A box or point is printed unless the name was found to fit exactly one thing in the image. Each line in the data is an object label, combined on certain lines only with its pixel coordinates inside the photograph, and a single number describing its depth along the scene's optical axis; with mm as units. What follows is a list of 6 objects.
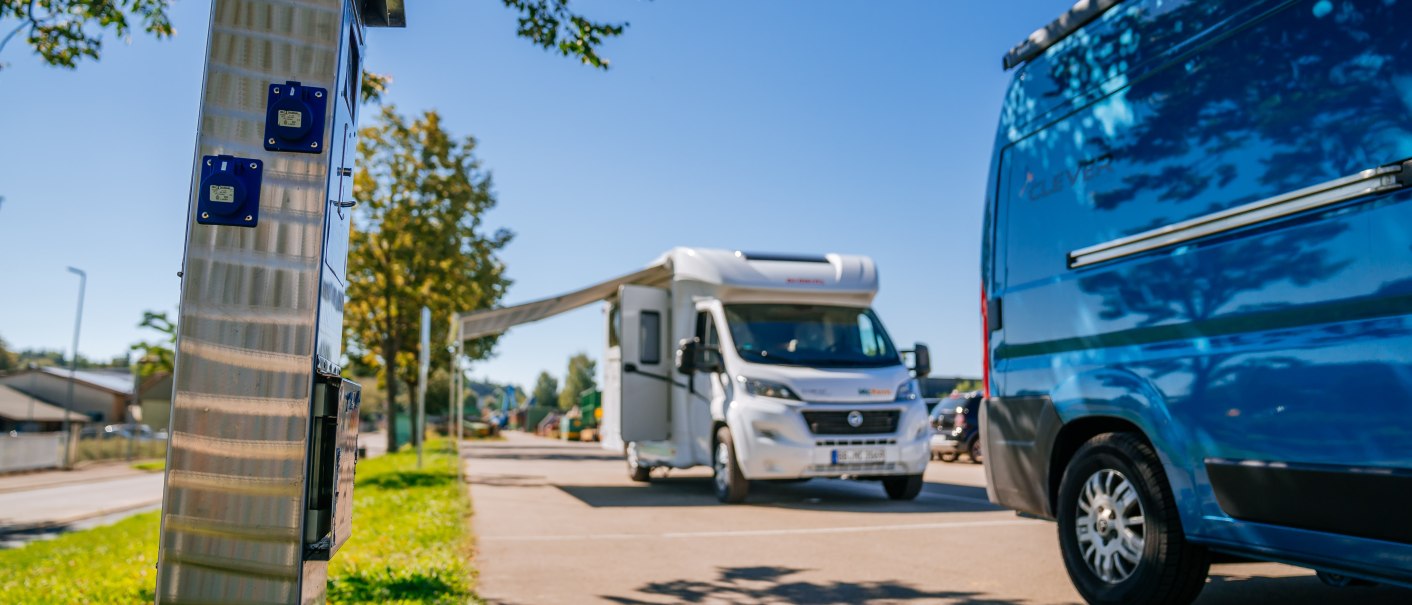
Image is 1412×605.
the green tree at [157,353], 31547
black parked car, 19172
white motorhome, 9617
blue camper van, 3158
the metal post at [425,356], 14796
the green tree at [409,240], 27703
